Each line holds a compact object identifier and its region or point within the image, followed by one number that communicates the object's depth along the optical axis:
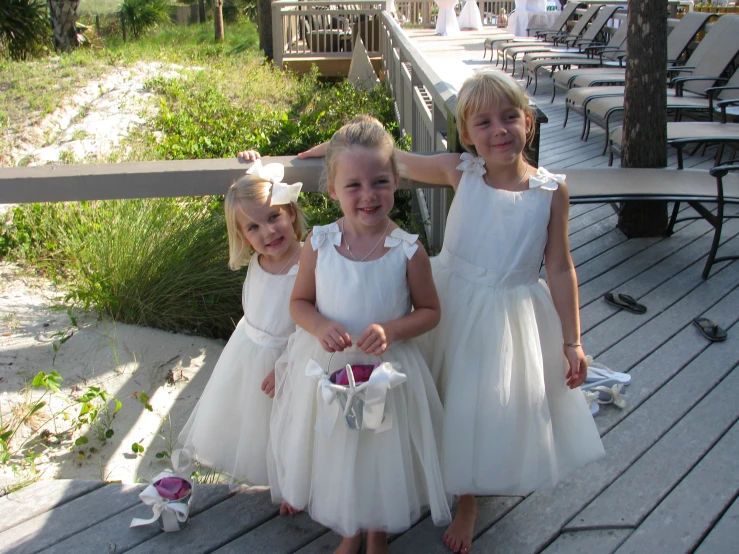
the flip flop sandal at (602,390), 2.84
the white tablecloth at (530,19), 18.00
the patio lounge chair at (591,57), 10.63
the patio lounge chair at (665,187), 4.10
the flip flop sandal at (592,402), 2.78
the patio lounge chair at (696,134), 5.33
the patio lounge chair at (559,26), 15.33
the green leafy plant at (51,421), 3.19
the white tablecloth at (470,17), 21.47
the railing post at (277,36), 14.86
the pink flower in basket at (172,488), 2.26
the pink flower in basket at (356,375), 1.99
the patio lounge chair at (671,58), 8.72
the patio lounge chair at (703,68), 7.67
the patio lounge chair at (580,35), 12.73
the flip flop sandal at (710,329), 3.33
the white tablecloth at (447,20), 19.62
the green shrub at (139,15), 29.38
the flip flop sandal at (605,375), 2.93
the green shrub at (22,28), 15.16
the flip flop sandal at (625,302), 3.68
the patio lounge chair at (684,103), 6.93
